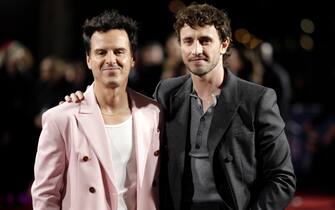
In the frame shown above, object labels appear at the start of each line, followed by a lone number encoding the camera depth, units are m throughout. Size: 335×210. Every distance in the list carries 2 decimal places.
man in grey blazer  6.97
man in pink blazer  6.85
